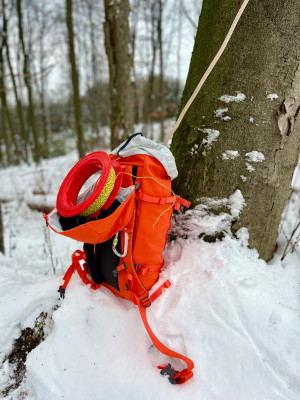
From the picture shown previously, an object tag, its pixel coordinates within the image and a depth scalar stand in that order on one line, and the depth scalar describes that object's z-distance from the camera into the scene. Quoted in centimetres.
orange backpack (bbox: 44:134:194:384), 132
